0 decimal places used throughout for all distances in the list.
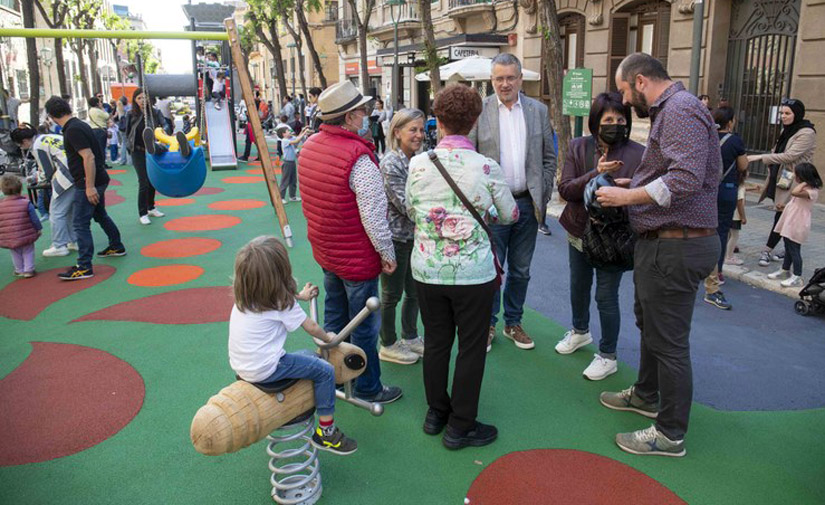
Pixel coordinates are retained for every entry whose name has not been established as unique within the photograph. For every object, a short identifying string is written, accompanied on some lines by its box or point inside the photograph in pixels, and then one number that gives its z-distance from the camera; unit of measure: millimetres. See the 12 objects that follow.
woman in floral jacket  3051
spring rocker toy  2551
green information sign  10328
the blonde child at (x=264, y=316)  2703
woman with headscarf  6129
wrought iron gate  11227
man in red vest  3334
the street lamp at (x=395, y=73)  18997
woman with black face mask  3629
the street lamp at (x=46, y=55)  26341
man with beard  2807
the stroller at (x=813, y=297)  5250
